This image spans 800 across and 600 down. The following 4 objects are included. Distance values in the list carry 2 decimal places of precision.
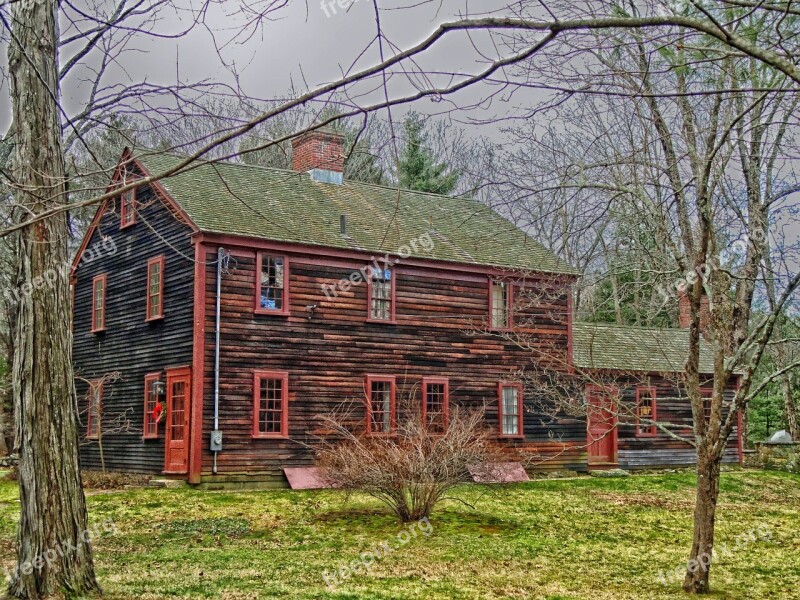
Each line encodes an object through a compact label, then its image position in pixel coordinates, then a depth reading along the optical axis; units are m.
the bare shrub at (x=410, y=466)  15.56
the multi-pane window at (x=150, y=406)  23.68
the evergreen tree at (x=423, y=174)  42.94
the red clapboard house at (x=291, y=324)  22.47
